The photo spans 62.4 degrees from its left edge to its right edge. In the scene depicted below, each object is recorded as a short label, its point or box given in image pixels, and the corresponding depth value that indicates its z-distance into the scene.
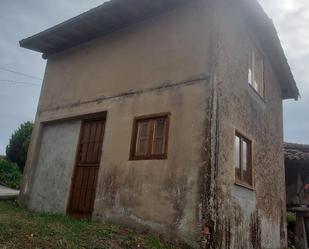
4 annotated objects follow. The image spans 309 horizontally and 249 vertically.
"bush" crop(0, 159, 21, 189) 13.16
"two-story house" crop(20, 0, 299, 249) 5.17
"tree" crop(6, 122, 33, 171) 14.89
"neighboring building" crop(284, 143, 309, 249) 8.12
